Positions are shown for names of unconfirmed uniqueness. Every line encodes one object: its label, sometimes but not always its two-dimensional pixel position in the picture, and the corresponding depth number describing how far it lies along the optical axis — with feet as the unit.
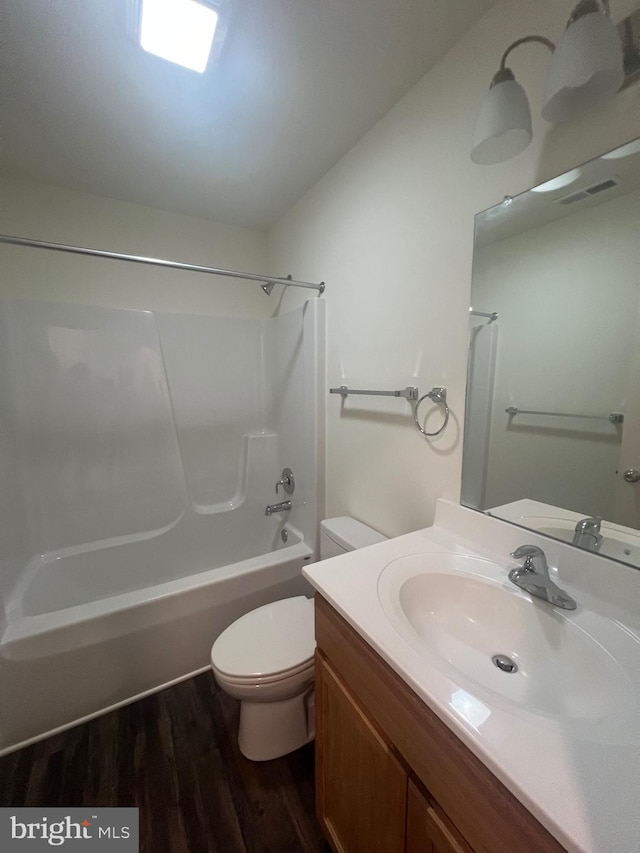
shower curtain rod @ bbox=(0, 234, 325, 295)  4.16
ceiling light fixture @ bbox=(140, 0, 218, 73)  2.99
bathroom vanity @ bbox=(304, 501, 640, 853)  1.39
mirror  2.49
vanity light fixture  2.18
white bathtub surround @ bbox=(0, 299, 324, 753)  4.46
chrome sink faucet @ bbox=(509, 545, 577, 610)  2.49
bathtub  4.15
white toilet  3.62
